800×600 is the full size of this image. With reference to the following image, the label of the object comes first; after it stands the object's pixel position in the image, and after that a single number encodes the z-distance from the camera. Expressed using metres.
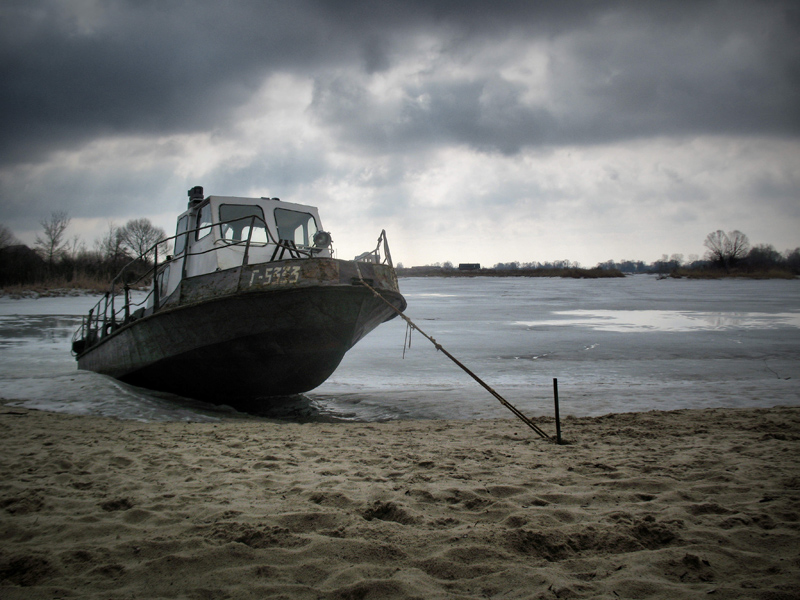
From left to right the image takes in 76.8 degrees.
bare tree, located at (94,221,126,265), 52.44
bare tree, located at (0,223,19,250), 49.06
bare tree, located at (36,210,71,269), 54.19
